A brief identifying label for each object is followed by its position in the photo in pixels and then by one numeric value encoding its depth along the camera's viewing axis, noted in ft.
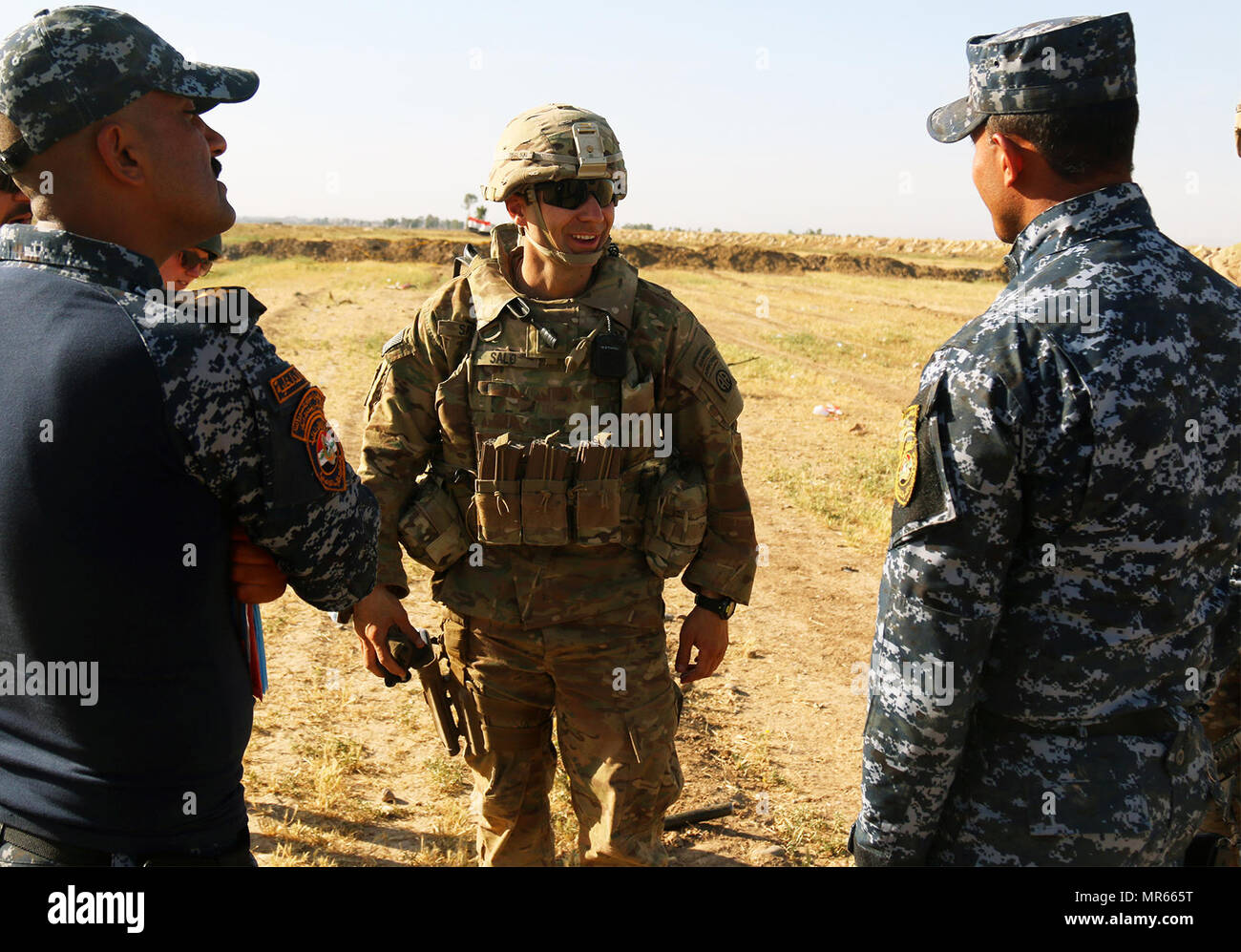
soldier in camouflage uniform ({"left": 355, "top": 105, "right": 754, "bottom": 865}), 10.18
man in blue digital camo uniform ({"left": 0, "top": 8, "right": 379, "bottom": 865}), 5.85
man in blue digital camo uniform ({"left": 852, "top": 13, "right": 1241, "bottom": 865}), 6.28
